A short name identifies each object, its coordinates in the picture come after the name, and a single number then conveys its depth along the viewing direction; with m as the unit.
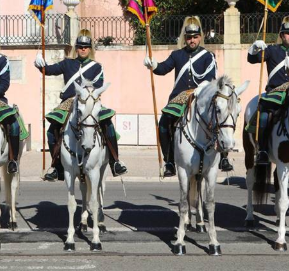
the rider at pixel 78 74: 12.61
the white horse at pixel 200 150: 11.24
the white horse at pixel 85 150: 11.40
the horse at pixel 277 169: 12.04
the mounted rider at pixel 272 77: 12.55
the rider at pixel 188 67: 12.48
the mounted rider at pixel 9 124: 13.06
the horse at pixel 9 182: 13.18
